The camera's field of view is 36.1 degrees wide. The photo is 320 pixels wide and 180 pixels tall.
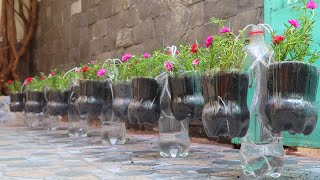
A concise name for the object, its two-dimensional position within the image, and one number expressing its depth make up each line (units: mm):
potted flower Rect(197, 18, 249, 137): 1742
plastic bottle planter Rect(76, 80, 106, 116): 3248
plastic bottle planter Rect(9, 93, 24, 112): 5551
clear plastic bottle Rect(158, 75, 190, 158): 2598
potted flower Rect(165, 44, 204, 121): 2277
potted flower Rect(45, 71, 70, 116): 4152
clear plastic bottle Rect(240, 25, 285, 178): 1815
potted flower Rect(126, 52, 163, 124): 2541
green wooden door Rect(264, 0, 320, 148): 2434
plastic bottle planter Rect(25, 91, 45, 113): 4816
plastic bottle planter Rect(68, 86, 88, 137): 3994
